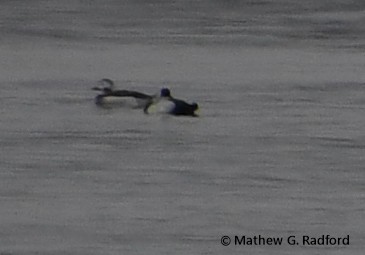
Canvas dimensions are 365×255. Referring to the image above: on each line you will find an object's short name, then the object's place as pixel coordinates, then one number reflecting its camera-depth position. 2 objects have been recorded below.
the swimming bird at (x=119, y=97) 64.23
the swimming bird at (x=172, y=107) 64.21
